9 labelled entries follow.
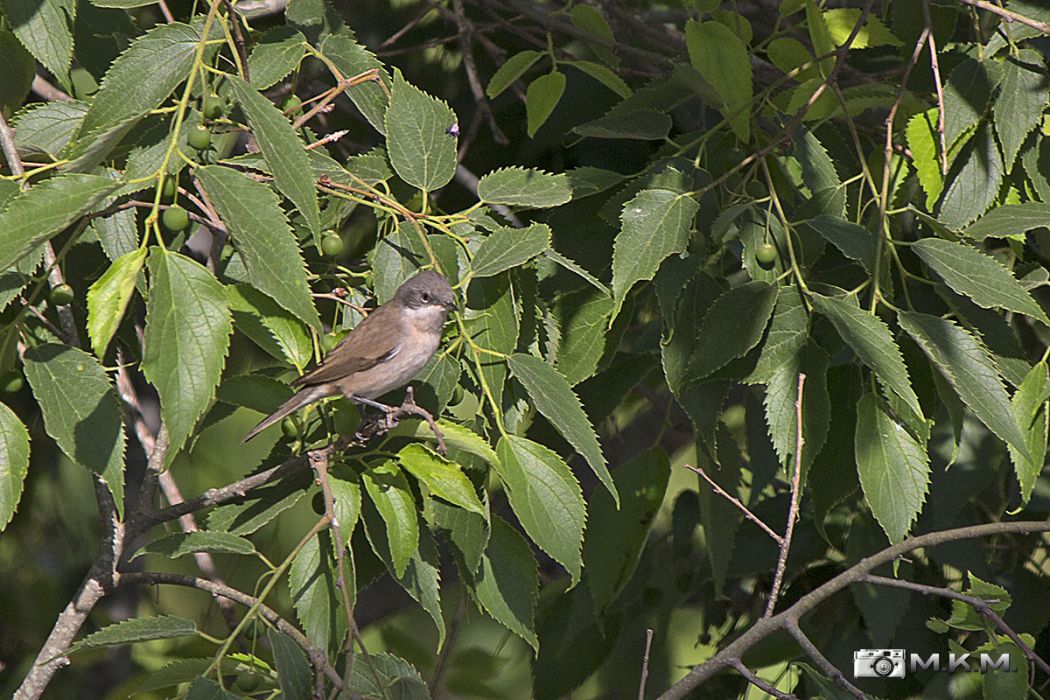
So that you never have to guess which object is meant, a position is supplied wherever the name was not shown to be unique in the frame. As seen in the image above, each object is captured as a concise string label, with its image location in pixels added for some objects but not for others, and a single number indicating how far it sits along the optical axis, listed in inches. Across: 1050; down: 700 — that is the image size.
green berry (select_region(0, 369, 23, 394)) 186.3
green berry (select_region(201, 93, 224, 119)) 185.5
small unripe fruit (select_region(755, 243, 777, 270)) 205.6
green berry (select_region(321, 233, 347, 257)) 201.6
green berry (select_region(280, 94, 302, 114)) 201.3
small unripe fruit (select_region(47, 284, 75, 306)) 187.6
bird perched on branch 200.4
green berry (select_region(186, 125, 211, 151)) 179.3
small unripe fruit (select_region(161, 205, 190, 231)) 166.7
